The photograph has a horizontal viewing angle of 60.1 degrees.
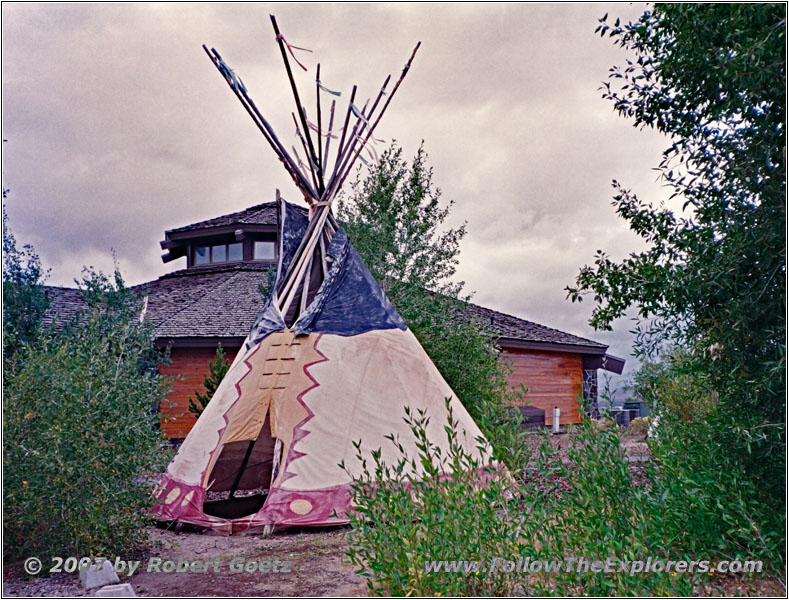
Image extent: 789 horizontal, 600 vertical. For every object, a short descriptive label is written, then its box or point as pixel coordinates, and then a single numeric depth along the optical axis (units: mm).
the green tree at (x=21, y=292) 9141
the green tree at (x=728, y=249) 4684
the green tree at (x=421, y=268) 11367
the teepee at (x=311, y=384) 6973
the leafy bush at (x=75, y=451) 5195
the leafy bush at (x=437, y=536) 4074
